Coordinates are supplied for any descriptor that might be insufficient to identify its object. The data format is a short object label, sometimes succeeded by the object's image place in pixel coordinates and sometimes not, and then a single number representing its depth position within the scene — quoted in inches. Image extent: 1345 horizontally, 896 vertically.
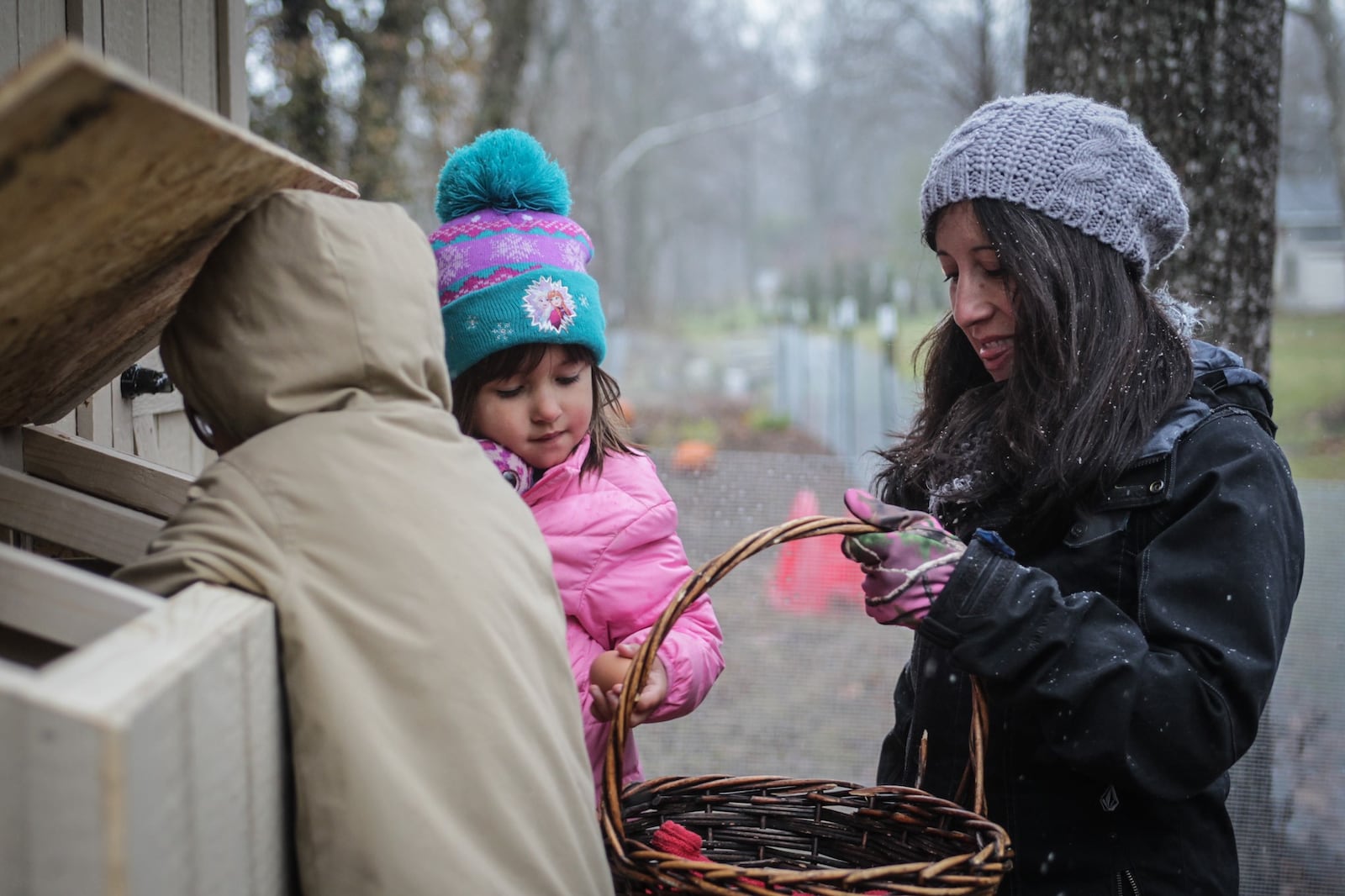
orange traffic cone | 168.1
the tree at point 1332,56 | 535.5
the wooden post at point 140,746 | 30.9
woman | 62.0
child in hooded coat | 42.7
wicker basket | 54.6
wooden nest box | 31.0
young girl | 73.5
